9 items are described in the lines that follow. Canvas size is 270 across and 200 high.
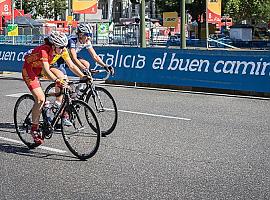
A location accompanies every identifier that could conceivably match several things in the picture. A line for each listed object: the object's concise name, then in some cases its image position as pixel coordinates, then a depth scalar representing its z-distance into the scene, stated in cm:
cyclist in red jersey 752
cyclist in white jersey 925
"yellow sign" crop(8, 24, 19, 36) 3888
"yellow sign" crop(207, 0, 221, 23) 3794
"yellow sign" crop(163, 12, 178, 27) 3272
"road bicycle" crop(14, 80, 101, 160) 750
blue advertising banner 1402
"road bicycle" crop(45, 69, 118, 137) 905
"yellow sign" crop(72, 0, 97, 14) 3409
